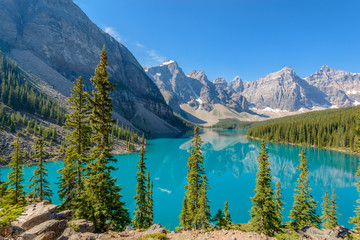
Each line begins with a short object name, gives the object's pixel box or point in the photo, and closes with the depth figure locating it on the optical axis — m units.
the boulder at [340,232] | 13.59
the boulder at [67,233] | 8.28
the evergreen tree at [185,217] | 20.59
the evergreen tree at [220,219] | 20.19
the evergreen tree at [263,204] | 17.17
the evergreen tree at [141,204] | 20.39
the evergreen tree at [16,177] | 17.75
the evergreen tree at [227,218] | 20.74
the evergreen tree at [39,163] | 18.30
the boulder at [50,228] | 8.10
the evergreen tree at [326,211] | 20.02
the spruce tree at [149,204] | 21.53
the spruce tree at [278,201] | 22.22
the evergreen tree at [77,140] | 15.80
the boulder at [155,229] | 11.73
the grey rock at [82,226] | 10.39
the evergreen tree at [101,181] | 12.95
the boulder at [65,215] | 11.72
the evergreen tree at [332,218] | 19.86
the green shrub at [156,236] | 10.04
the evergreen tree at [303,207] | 19.20
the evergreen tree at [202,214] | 18.84
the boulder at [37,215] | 9.67
